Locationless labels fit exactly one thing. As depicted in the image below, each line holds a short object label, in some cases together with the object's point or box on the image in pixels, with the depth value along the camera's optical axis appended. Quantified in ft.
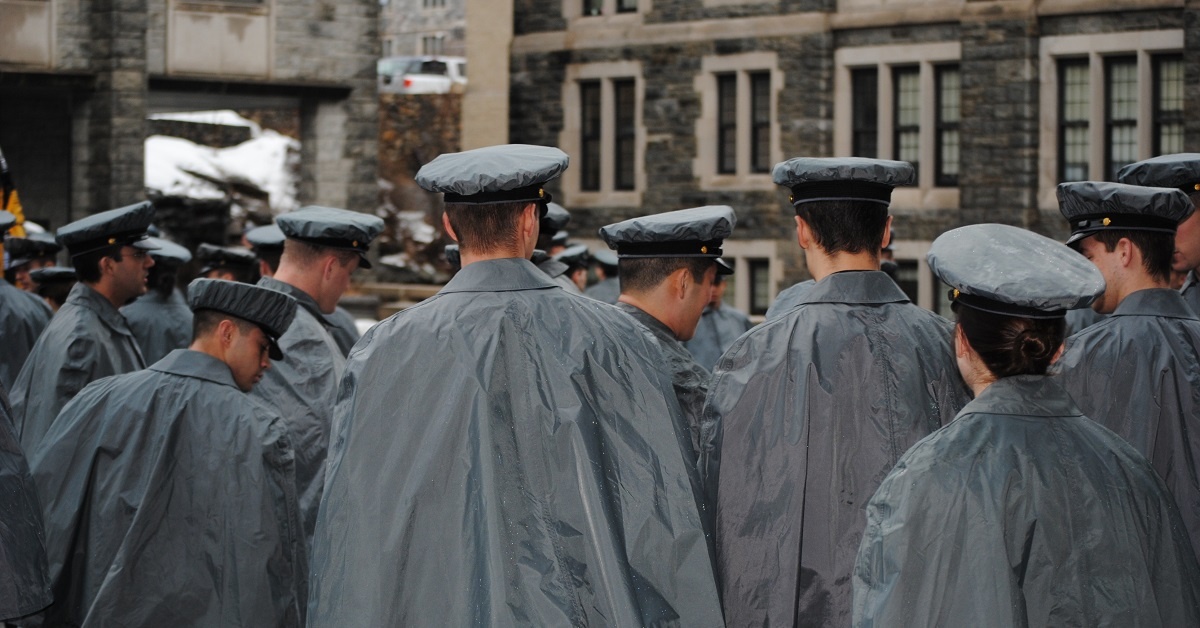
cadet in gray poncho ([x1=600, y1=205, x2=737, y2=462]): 17.81
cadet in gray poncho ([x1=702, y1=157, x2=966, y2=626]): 15.16
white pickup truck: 129.29
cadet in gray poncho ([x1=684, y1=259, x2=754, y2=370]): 39.81
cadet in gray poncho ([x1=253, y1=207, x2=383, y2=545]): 22.75
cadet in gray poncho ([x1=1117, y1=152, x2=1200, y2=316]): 19.85
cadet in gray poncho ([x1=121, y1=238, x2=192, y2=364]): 34.60
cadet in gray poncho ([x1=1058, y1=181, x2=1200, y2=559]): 16.42
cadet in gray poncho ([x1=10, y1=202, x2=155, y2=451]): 24.40
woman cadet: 10.53
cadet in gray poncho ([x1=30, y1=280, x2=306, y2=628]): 17.87
